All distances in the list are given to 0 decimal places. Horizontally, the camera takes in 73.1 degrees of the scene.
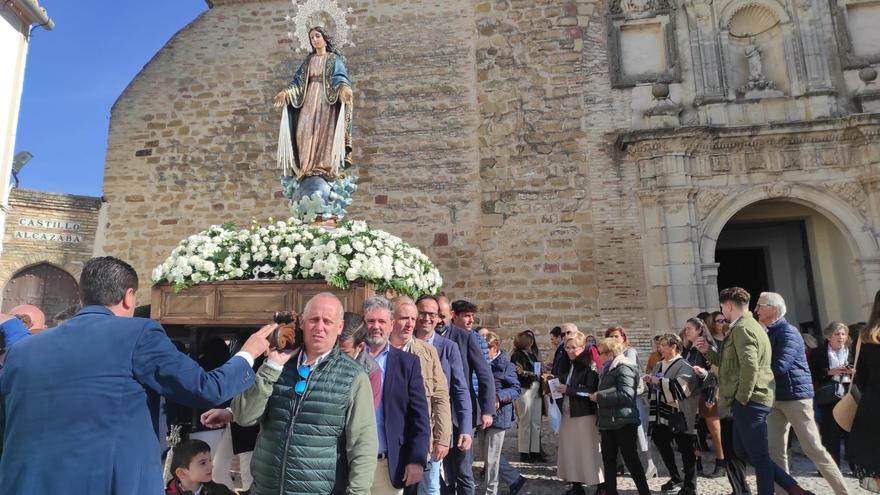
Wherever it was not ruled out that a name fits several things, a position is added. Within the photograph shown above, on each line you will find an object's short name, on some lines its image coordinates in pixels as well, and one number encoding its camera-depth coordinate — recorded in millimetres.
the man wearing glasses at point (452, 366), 3801
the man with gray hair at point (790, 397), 4031
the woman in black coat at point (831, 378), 5586
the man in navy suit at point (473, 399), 3826
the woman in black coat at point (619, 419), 4328
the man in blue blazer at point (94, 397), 1853
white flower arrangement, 4148
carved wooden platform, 4105
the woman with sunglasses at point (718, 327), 5855
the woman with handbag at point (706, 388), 5020
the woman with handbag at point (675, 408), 4816
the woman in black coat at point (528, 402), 6242
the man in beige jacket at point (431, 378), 3352
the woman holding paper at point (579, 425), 4824
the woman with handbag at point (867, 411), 2920
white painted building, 9352
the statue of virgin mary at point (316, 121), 5254
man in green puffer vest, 2273
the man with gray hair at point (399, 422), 2814
